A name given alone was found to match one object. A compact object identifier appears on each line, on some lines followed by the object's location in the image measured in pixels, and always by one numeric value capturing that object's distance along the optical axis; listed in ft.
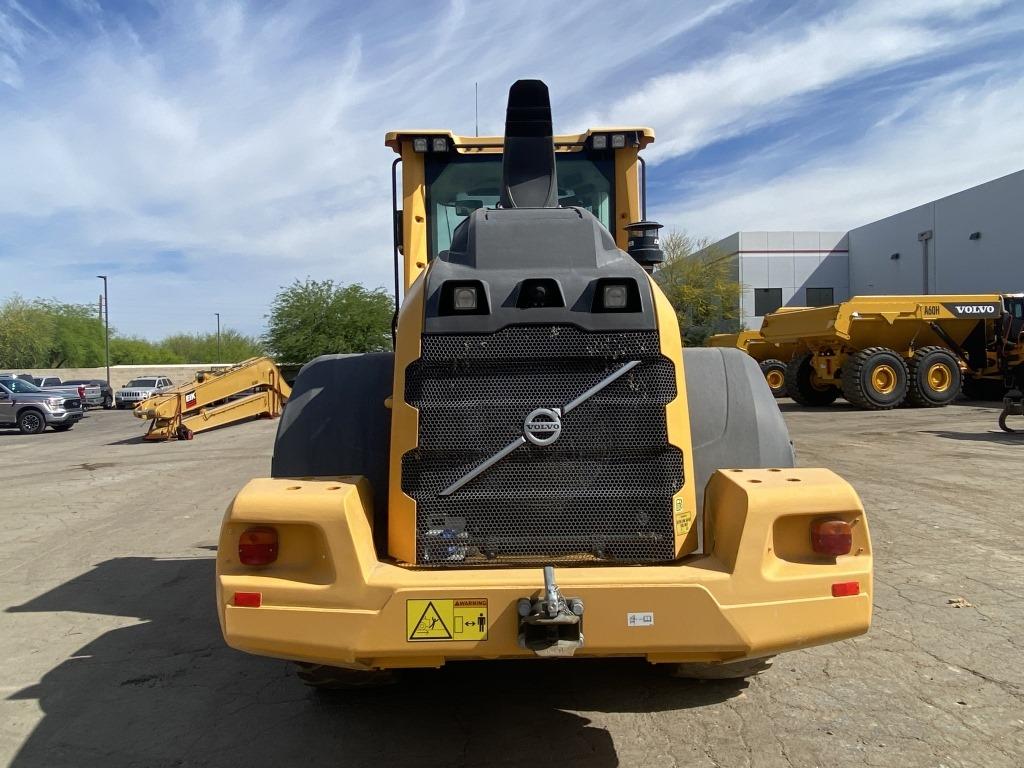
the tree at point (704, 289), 131.75
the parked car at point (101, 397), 117.68
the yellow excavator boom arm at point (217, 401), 58.03
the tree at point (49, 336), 179.32
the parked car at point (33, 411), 73.26
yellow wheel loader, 8.30
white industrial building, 94.22
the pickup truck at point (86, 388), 115.77
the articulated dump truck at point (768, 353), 72.79
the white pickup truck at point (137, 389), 118.32
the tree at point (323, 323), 108.68
